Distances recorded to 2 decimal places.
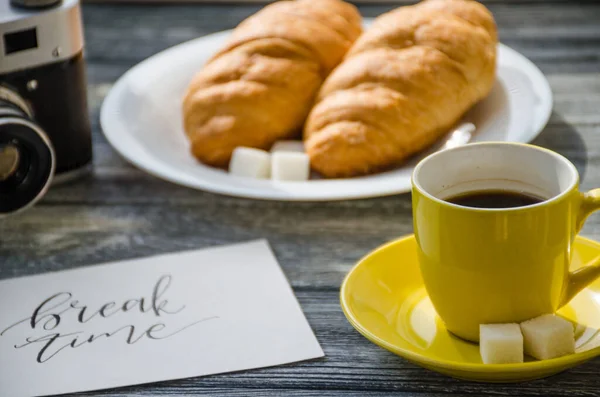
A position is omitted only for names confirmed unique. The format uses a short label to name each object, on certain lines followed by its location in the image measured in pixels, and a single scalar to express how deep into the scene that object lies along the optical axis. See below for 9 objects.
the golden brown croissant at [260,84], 0.94
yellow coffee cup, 0.69
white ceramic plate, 0.87
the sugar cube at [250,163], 0.92
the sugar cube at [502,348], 0.69
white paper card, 0.74
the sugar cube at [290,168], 0.91
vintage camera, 0.85
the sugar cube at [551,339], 0.69
